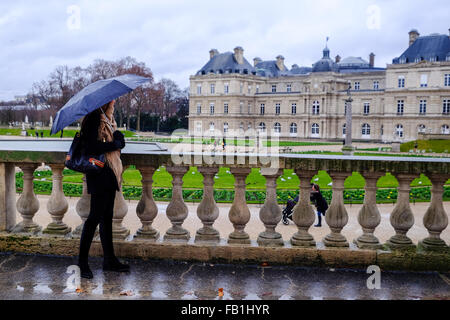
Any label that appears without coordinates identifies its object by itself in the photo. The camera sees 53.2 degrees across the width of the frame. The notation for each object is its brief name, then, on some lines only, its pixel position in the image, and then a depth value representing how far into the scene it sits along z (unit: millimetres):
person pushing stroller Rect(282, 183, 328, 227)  9260
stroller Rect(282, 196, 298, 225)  9361
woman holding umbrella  3855
